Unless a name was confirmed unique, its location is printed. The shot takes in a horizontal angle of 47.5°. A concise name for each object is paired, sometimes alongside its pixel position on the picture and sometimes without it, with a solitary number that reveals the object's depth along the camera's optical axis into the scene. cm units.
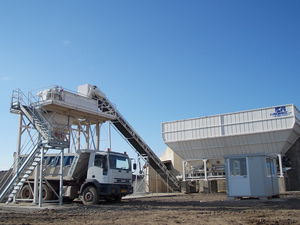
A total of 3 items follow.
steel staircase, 1633
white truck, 1688
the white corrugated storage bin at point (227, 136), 2666
